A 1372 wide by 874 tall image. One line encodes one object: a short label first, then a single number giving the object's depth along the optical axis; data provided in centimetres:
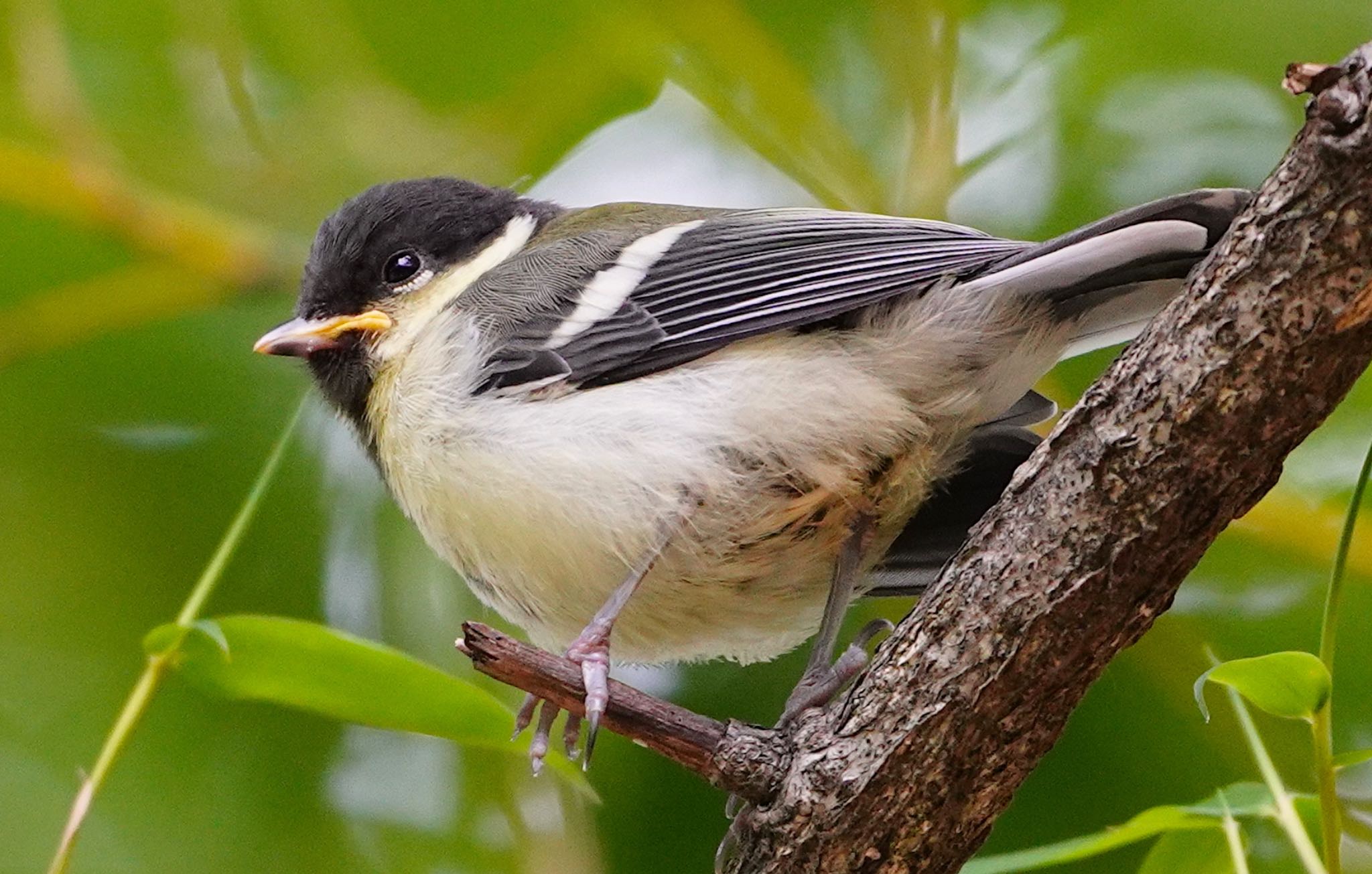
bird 296
